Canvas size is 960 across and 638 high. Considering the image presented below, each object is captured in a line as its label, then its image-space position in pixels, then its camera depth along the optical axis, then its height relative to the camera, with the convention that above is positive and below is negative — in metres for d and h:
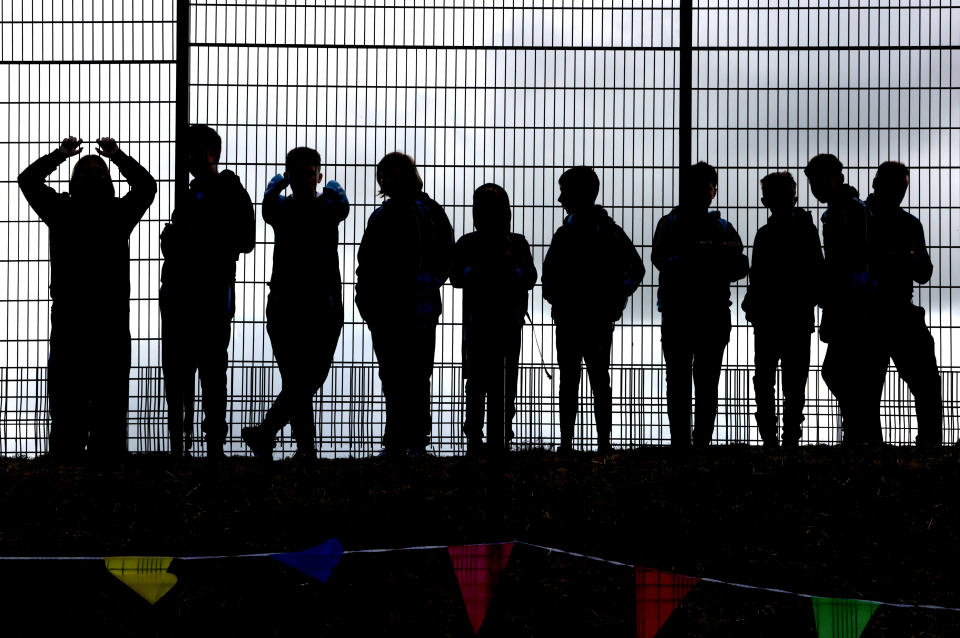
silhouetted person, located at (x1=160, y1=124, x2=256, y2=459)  14.48 +0.45
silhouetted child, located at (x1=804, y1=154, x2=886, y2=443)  15.62 +0.27
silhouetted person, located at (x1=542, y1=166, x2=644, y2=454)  15.48 +0.41
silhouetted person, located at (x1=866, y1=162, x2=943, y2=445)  15.84 +0.41
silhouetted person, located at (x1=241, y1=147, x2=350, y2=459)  14.28 +0.33
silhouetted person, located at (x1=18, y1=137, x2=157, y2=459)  14.84 +0.32
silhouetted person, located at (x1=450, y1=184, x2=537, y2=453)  11.01 +0.25
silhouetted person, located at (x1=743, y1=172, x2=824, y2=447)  15.77 +0.35
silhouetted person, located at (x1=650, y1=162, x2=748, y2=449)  15.17 +0.42
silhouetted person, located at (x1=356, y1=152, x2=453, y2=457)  14.55 +0.40
